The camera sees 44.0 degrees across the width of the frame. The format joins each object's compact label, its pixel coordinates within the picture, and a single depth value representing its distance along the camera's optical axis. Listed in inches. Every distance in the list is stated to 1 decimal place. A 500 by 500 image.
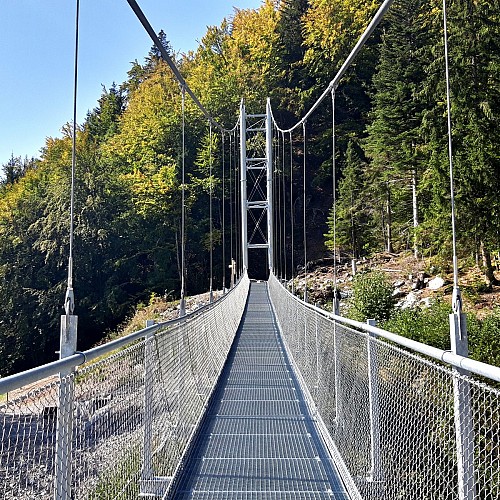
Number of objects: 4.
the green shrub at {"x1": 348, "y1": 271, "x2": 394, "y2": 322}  422.0
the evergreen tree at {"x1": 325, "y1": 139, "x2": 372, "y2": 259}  792.3
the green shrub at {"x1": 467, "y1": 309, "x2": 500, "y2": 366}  264.2
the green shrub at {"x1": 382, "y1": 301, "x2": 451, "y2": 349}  293.9
